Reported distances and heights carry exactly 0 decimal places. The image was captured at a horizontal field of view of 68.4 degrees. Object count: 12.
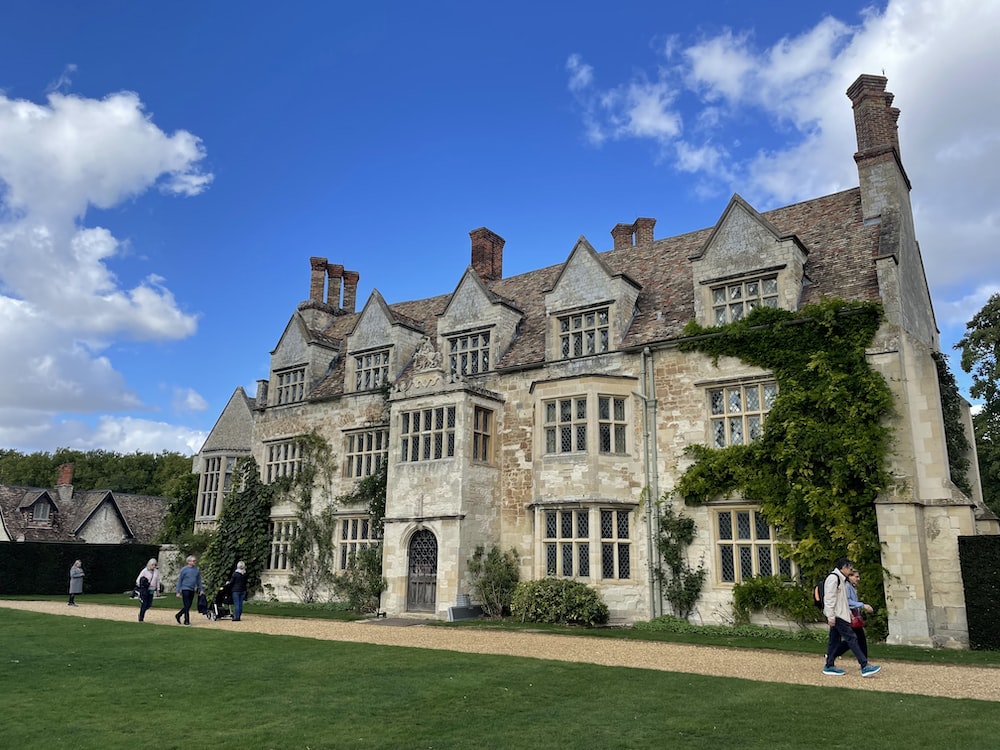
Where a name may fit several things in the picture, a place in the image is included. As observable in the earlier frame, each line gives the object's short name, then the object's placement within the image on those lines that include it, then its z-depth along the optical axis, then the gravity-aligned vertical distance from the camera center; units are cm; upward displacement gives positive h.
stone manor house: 1591 +351
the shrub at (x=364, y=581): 2267 -116
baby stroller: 1967 -171
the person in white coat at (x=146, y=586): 1878 -110
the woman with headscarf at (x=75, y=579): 2473 -123
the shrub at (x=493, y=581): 2036 -100
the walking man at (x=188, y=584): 1817 -102
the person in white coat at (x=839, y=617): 1077 -102
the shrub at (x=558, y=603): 1827 -145
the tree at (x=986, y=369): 2925 +699
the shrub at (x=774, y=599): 1622 -117
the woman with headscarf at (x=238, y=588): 1925 -117
